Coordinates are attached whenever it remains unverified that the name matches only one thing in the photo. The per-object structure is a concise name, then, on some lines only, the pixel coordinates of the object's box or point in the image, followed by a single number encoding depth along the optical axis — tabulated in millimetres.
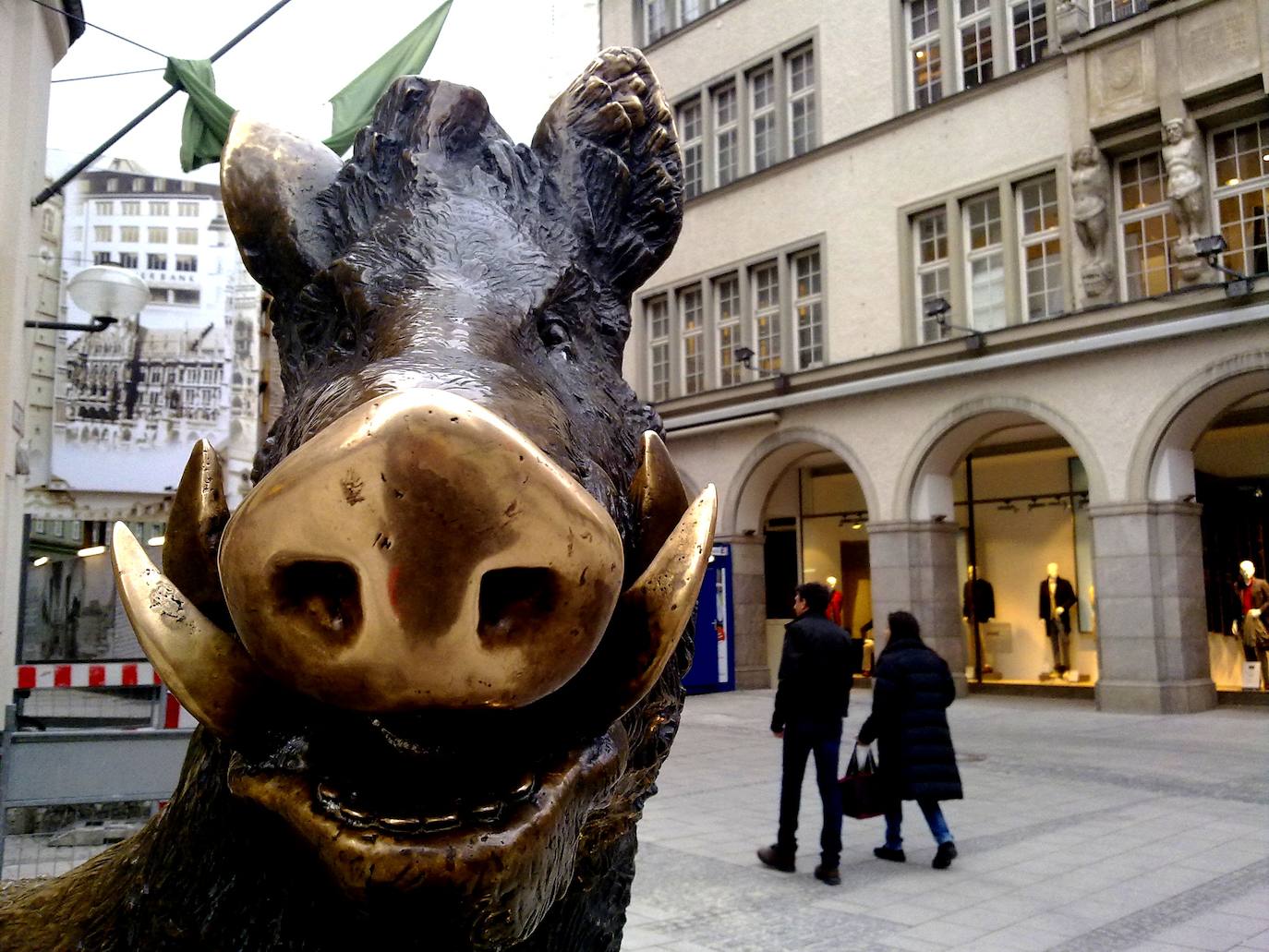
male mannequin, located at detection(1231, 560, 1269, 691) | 13555
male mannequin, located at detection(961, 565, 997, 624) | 17000
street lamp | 7922
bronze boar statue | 682
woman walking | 6258
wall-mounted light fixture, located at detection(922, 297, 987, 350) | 15023
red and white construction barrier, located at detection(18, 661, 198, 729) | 6316
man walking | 6246
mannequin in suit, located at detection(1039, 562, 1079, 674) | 15891
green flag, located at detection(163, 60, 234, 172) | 7008
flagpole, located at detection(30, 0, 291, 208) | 7104
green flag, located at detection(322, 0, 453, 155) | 6500
